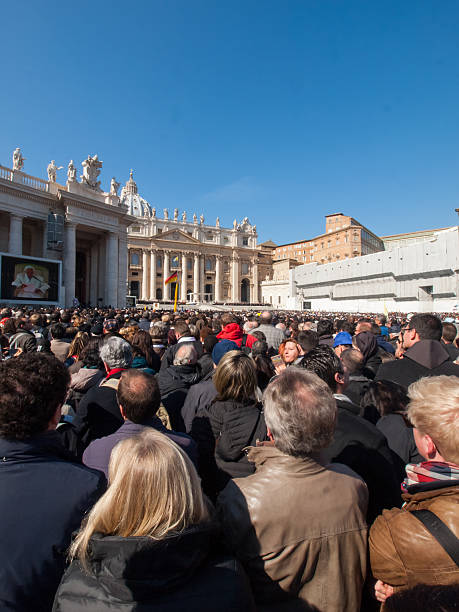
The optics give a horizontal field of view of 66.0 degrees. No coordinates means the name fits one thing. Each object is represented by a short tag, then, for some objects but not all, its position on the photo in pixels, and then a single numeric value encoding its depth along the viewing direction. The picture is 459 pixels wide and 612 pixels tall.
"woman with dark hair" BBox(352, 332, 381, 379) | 4.84
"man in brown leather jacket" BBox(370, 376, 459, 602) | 1.17
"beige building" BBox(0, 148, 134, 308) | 21.38
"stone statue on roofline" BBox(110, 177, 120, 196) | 27.40
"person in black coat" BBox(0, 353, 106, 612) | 1.37
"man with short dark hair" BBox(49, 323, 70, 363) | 5.45
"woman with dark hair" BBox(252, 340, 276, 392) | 3.82
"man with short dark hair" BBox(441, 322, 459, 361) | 5.62
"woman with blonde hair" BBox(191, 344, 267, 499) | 2.24
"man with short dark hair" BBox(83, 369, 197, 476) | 2.10
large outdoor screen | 19.83
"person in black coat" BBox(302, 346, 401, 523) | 1.80
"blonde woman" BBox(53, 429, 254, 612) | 1.09
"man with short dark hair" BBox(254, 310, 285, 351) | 6.72
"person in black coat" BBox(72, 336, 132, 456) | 2.73
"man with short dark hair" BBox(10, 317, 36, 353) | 4.95
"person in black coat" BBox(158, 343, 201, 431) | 3.52
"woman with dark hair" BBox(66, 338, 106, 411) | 3.59
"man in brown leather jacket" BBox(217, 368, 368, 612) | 1.37
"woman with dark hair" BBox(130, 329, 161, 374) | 4.95
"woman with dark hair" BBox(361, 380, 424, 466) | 2.30
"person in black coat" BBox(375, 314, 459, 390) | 3.54
